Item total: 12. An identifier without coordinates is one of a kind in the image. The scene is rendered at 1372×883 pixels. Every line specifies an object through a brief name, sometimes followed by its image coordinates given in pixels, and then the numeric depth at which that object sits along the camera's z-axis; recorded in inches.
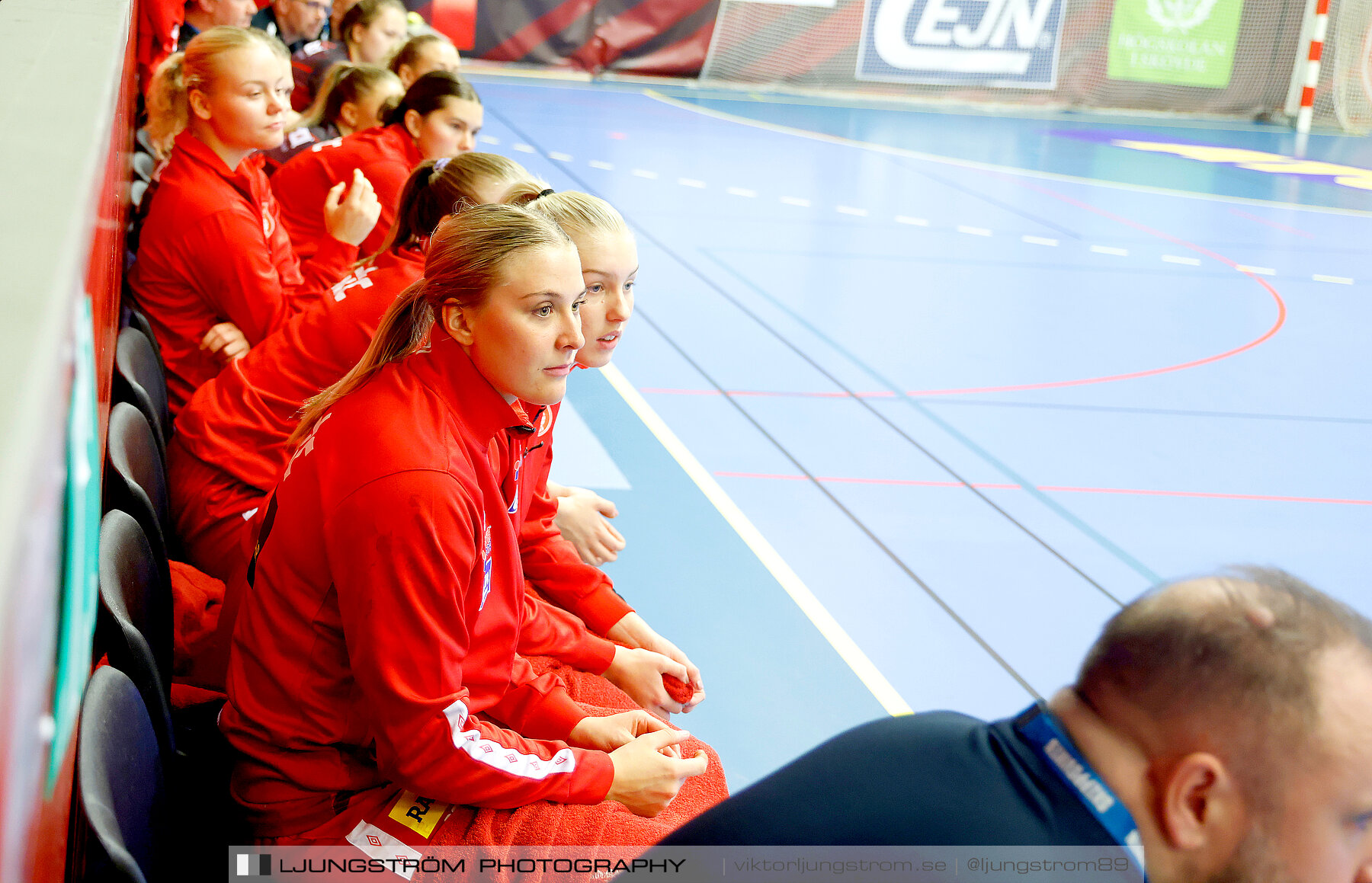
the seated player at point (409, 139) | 147.9
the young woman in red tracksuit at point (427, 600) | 59.8
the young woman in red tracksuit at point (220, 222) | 119.3
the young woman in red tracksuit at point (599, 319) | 89.0
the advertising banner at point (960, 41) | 553.0
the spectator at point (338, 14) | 261.8
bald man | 36.5
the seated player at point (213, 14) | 214.5
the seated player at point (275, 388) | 95.0
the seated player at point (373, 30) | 222.1
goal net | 554.3
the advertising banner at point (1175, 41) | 564.1
